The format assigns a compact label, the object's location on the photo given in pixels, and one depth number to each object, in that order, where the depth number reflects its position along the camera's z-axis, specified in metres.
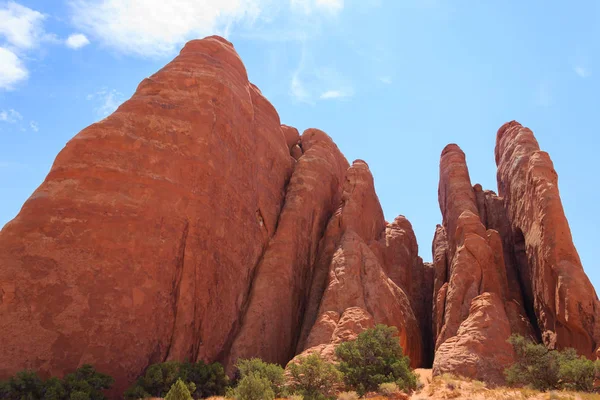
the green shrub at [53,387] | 16.67
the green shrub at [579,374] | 18.84
